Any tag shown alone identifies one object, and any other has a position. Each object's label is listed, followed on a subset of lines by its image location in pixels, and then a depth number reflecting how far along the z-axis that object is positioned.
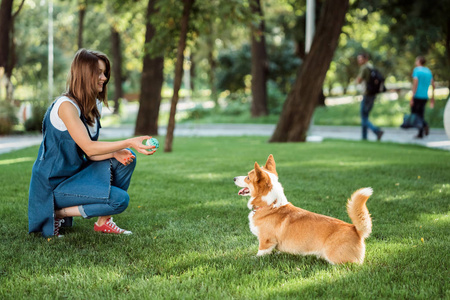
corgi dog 3.32
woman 4.05
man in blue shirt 13.05
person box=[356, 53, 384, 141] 13.15
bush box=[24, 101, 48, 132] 18.52
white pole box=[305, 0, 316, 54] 13.79
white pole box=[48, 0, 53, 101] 27.46
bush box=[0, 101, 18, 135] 17.91
